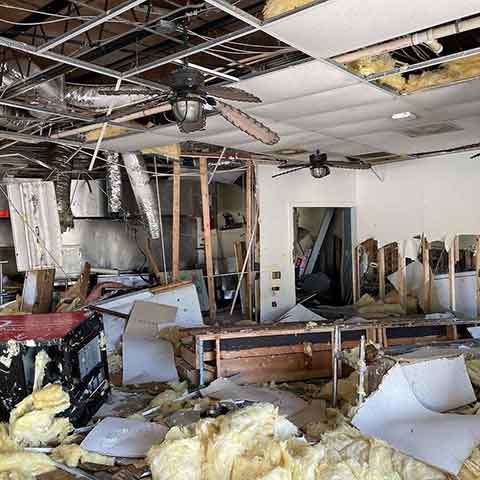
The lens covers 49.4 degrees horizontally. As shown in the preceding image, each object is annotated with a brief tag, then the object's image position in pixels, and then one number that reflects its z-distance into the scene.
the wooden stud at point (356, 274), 8.33
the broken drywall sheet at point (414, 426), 2.76
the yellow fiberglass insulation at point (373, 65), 3.66
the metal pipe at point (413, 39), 2.97
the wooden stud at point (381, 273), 7.89
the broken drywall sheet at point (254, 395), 4.21
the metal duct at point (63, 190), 6.99
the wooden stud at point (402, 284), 7.45
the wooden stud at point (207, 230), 7.16
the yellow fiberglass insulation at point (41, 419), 3.43
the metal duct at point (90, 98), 4.18
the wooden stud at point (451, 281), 7.07
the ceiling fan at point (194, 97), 3.22
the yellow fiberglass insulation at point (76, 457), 3.23
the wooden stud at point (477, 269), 7.02
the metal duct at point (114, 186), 7.58
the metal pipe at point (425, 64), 3.43
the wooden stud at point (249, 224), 7.59
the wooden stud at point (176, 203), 7.12
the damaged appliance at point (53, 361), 3.70
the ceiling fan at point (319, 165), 6.47
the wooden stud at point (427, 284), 7.30
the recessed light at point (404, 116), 4.94
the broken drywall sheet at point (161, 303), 6.35
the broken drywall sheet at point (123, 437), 3.38
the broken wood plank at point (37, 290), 7.11
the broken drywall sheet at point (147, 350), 5.48
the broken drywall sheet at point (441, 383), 3.41
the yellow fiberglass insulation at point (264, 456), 2.54
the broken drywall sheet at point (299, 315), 6.98
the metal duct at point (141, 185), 6.96
